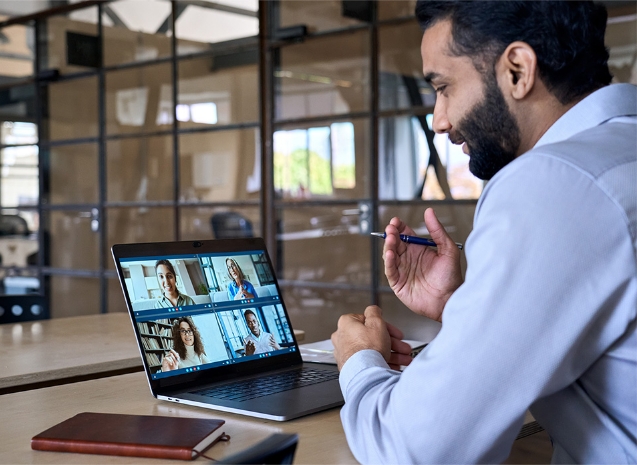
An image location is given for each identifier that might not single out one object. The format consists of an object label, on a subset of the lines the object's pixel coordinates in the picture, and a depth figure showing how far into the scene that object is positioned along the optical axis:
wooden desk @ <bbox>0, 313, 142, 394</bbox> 1.66
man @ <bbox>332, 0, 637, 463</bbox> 0.85
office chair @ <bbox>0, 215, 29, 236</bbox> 6.89
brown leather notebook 1.02
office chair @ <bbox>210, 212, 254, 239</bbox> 5.18
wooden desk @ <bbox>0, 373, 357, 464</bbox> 1.05
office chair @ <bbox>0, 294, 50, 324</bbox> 2.63
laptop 1.32
